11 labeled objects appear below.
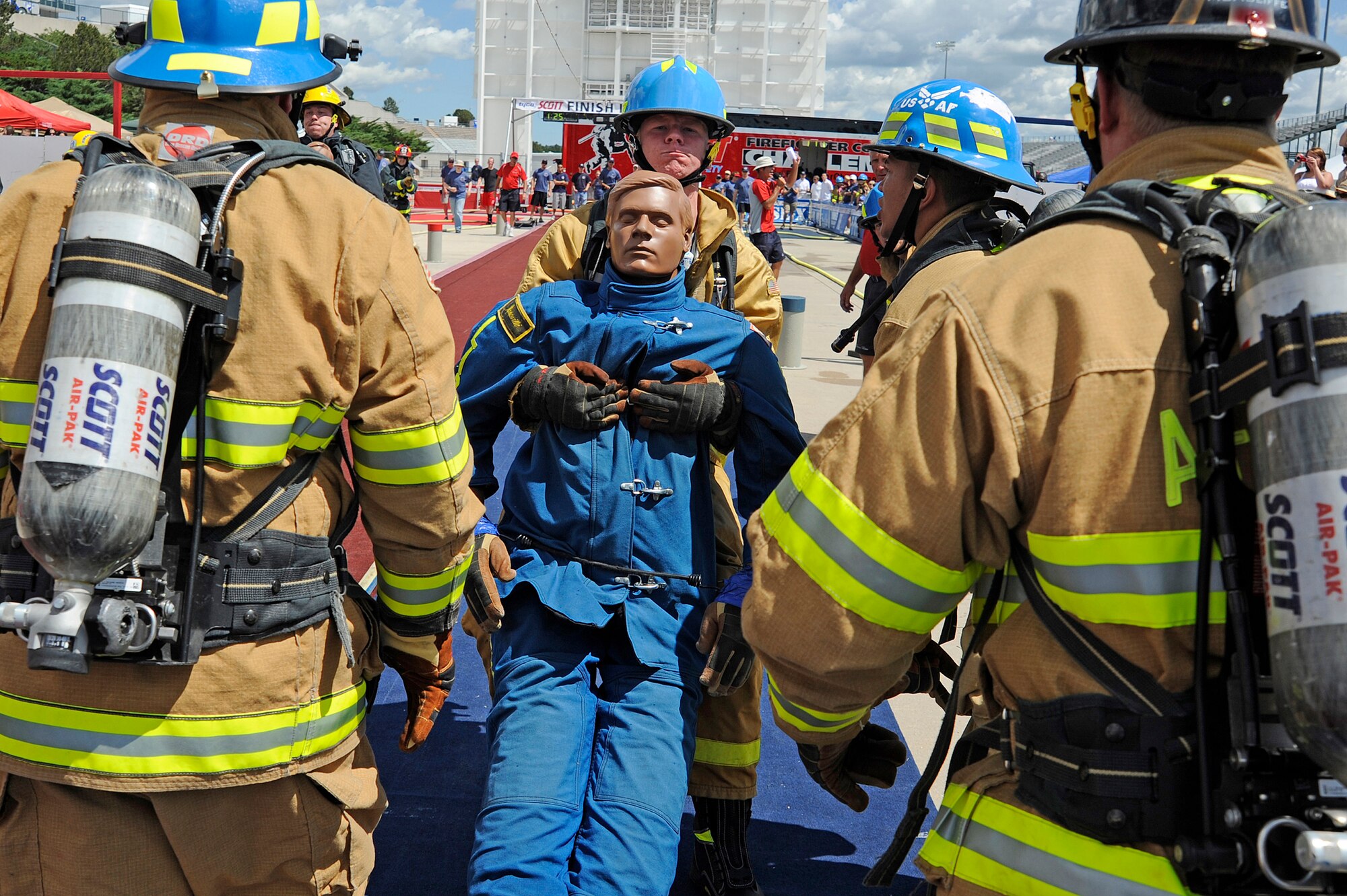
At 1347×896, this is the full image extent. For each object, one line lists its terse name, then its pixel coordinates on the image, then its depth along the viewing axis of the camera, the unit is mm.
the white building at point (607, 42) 78312
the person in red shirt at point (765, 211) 14984
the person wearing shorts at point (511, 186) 30844
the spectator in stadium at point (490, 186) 36906
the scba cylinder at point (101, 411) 1722
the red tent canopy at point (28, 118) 20052
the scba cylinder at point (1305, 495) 1259
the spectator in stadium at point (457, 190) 30266
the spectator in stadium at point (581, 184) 37944
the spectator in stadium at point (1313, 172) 9598
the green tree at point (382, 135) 58688
